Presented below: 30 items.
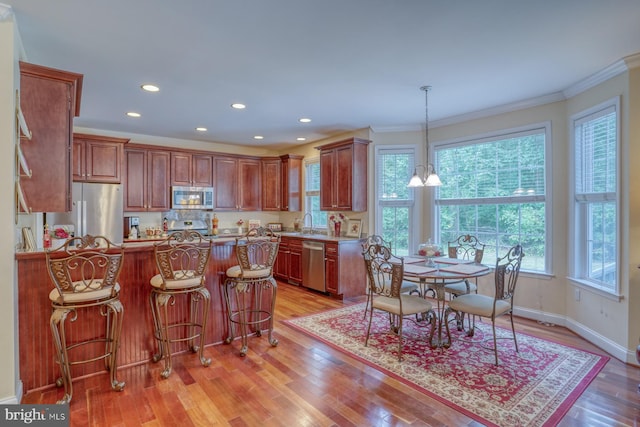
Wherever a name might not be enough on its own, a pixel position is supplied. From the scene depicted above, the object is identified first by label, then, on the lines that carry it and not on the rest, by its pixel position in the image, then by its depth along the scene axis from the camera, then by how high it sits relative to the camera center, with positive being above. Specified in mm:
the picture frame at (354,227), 5609 -232
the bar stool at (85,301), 2350 -635
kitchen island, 2521 -862
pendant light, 3584 +371
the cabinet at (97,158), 5004 +837
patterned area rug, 2350 -1324
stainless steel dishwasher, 5434 -855
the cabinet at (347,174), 5418 +638
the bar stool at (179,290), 2824 -655
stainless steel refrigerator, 4801 +20
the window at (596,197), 3359 +173
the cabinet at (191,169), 6055 +806
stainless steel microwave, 6026 +291
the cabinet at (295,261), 5922 -851
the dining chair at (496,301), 3062 -837
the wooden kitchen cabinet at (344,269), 5168 -858
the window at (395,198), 5426 +244
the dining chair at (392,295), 3143 -783
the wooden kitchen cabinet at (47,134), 2529 +605
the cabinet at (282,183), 6922 +631
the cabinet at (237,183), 6559 +600
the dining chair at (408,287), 3854 -838
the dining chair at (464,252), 3835 -513
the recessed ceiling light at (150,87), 3665 +1382
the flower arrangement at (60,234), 3801 -230
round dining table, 3160 -558
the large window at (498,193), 4223 +279
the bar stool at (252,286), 3283 -740
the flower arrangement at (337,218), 5941 -80
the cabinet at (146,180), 5625 +566
